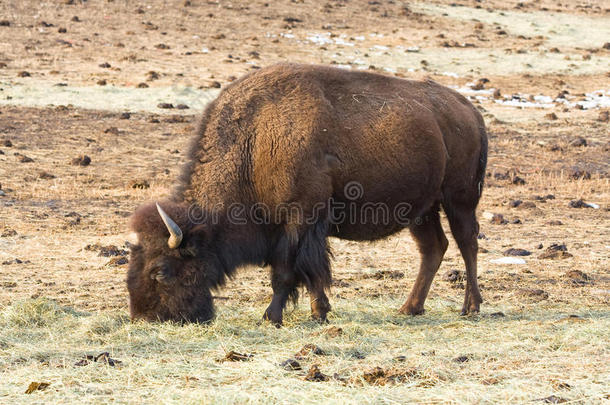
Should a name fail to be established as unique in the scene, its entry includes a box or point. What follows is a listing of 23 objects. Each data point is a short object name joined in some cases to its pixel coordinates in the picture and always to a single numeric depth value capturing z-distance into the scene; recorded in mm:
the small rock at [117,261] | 19141
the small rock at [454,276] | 18875
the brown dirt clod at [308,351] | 11328
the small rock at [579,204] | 26844
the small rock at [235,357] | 11227
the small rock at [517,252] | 20969
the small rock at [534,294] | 17000
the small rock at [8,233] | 21016
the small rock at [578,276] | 18389
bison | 13906
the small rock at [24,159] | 29219
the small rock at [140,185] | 27234
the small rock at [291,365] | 10719
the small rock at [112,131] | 33625
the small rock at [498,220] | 24686
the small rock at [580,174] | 31061
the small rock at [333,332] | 13059
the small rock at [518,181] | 30109
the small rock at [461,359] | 11297
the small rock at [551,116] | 40781
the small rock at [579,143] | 35375
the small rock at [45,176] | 27719
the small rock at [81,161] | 29578
